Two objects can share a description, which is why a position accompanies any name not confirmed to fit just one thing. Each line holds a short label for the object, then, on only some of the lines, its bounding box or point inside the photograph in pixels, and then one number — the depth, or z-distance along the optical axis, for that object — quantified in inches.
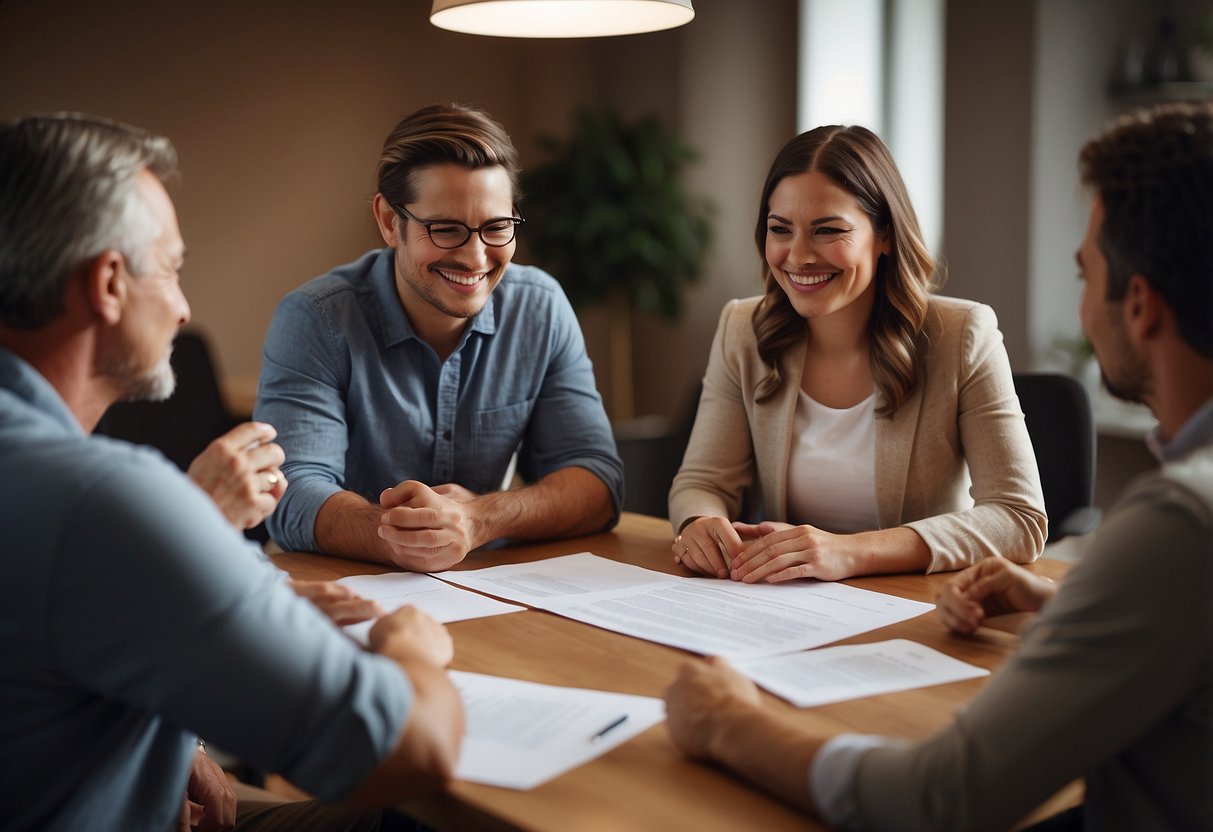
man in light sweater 35.6
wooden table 39.9
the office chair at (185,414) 135.6
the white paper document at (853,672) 49.3
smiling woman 72.9
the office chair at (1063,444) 93.3
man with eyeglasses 79.7
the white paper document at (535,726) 43.0
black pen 45.5
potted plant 208.4
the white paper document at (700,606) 56.9
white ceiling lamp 74.3
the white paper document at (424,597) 62.2
